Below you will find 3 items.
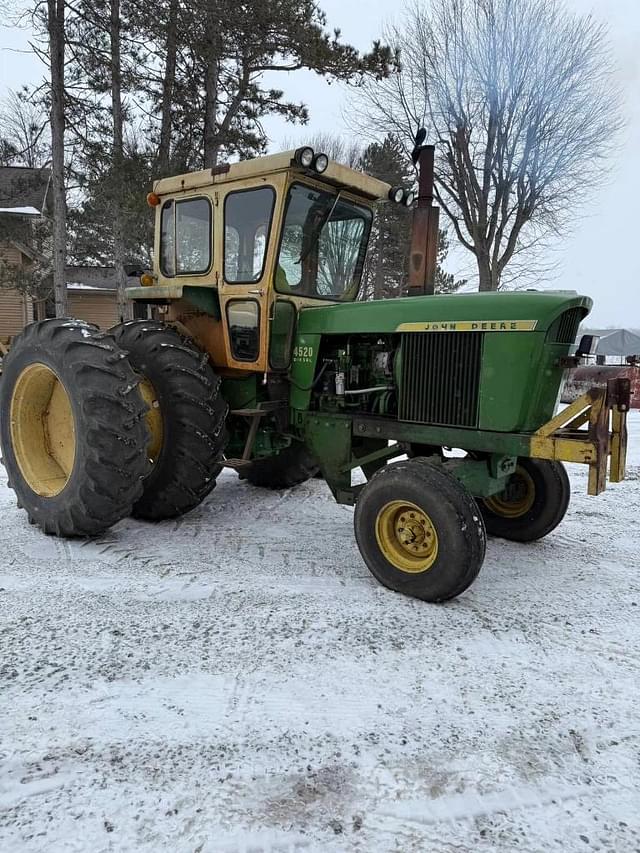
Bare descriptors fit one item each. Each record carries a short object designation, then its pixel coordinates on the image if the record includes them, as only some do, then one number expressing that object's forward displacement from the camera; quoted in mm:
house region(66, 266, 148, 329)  23762
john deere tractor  3297
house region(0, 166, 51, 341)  15312
